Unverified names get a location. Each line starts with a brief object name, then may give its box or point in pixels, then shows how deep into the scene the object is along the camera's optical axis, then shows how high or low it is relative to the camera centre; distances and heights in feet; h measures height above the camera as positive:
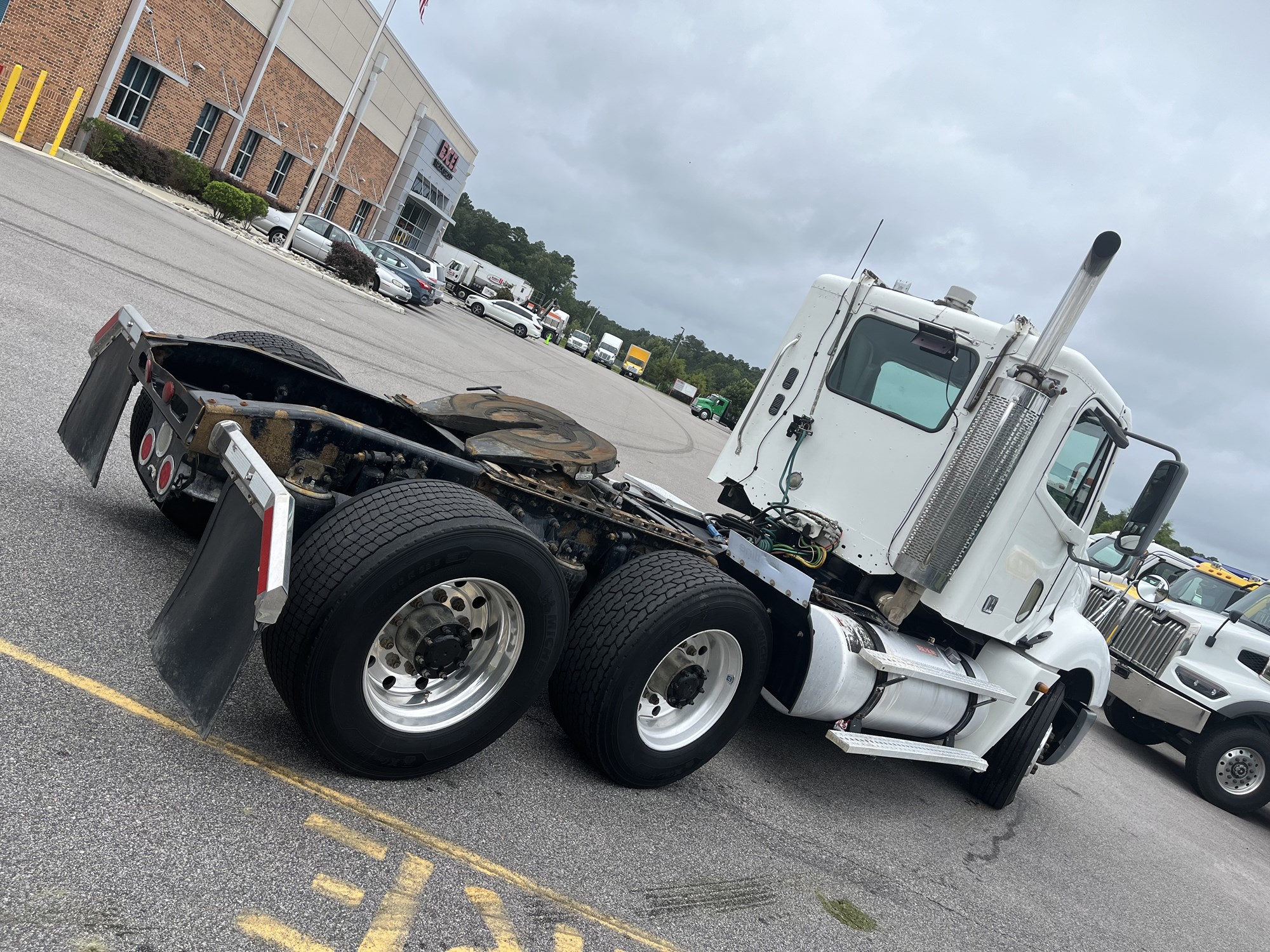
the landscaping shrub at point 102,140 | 74.23 -1.85
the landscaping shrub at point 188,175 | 82.79 -1.39
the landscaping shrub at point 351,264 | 81.97 -2.05
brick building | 72.43 +8.24
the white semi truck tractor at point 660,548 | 10.19 -2.48
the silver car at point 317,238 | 84.51 -1.84
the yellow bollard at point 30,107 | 67.00 -1.93
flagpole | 83.72 +7.24
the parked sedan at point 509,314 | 143.95 -0.03
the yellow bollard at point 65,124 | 70.69 -1.99
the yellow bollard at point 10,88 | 65.72 -1.31
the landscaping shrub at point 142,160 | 77.15 -2.01
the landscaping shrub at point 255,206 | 84.17 -1.29
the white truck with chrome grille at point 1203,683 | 30.37 -0.79
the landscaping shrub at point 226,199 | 79.46 -1.89
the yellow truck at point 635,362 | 216.74 +3.77
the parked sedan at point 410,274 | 88.84 -0.63
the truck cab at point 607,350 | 215.10 +3.23
